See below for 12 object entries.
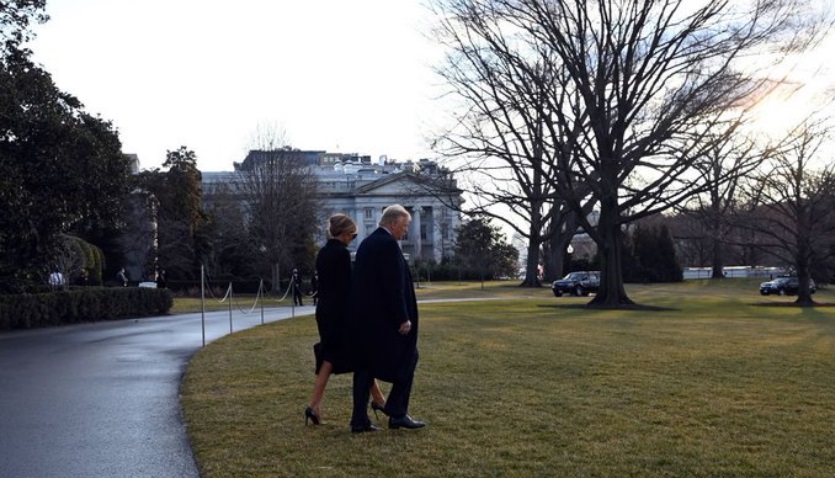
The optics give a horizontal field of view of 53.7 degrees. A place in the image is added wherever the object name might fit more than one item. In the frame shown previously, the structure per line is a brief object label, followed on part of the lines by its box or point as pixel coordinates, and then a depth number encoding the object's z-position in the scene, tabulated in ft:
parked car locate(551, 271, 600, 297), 172.24
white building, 349.41
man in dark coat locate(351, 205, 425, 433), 23.31
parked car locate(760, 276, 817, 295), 186.39
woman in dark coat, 24.71
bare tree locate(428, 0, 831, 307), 102.58
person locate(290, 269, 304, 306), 126.37
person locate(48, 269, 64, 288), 89.31
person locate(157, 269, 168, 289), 128.75
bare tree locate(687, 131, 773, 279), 103.50
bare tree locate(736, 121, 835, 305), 143.95
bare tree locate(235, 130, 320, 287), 190.08
